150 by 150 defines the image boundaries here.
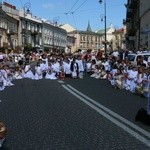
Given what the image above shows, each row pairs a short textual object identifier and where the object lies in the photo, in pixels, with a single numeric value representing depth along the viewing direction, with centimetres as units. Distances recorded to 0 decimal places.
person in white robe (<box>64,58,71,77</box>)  1379
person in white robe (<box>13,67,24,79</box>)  1302
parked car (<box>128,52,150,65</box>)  1314
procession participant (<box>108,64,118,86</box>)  1043
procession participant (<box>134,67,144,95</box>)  826
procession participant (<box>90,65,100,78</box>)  1357
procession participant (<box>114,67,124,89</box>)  963
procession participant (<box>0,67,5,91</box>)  937
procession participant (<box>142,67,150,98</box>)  776
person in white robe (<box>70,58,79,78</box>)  1357
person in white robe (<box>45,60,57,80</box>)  1330
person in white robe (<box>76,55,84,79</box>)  1369
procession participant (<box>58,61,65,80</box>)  1326
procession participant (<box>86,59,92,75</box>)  1523
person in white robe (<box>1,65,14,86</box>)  1020
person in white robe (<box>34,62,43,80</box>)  1311
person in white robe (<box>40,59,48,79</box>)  1362
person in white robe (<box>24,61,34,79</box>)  1338
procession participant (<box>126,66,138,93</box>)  919
